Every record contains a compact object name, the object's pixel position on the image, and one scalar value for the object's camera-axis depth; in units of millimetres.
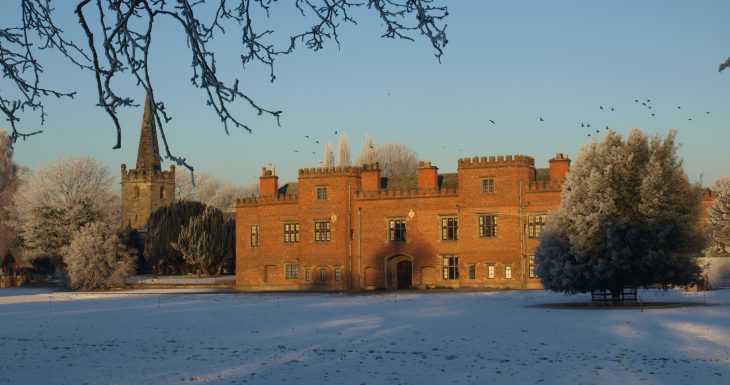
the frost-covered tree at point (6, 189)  79562
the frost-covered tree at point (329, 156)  102862
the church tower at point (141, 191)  93562
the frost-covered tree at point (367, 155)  97000
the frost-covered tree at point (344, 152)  102875
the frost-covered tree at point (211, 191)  101438
